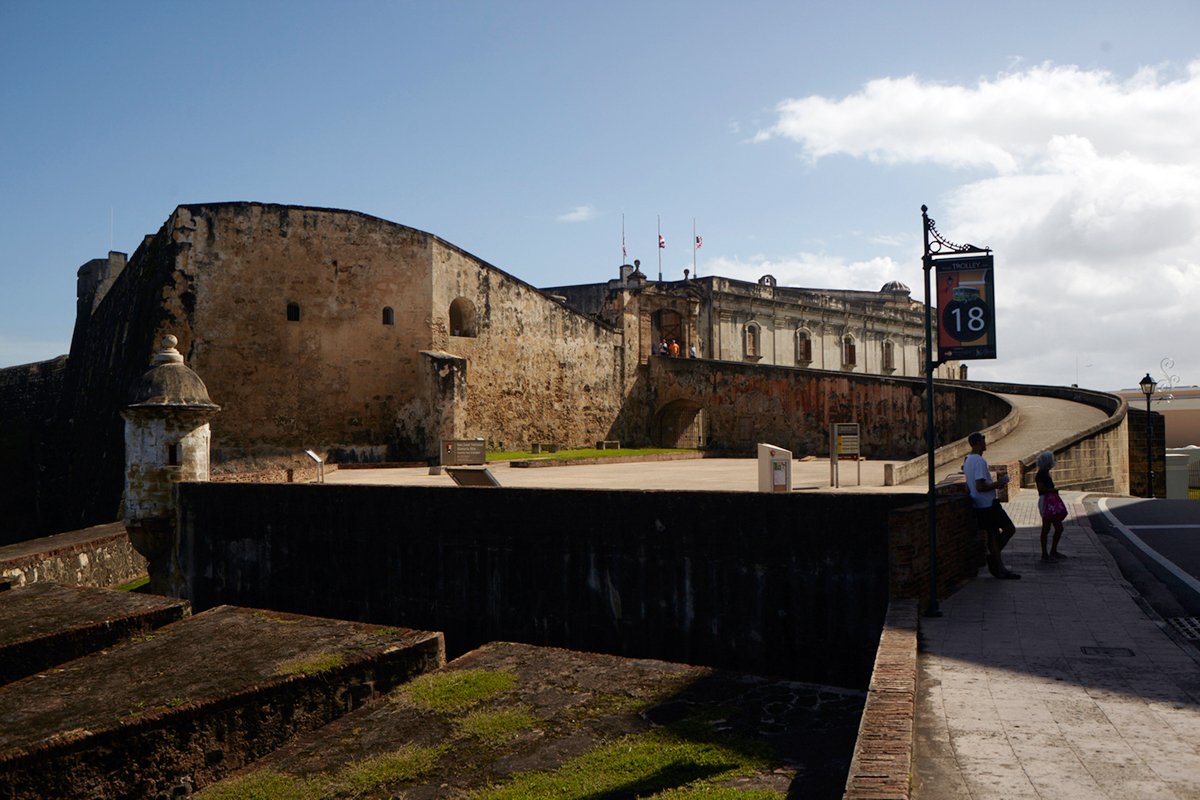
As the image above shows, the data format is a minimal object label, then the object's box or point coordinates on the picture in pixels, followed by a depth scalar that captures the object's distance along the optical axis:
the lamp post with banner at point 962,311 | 6.77
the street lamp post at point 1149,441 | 22.62
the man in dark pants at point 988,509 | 8.25
